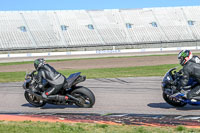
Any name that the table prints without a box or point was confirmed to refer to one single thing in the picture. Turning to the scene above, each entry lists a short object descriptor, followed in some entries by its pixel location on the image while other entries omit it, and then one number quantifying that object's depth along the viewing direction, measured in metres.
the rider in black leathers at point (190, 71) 9.89
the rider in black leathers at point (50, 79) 10.81
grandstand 56.66
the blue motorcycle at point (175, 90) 10.02
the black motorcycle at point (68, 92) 10.70
